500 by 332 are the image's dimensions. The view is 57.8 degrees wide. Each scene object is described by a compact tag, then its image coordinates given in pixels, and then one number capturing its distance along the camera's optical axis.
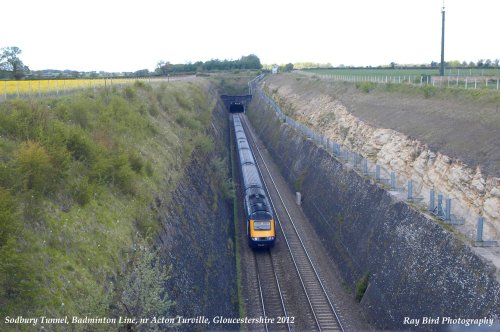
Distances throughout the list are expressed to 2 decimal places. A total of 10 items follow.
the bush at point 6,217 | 9.36
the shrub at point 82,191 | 13.17
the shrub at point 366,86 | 40.19
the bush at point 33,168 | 11.77
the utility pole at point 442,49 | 33.26
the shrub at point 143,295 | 10.84
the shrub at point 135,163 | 17.81
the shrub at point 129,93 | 27.45
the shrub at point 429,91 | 29.33
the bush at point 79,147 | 15.10
